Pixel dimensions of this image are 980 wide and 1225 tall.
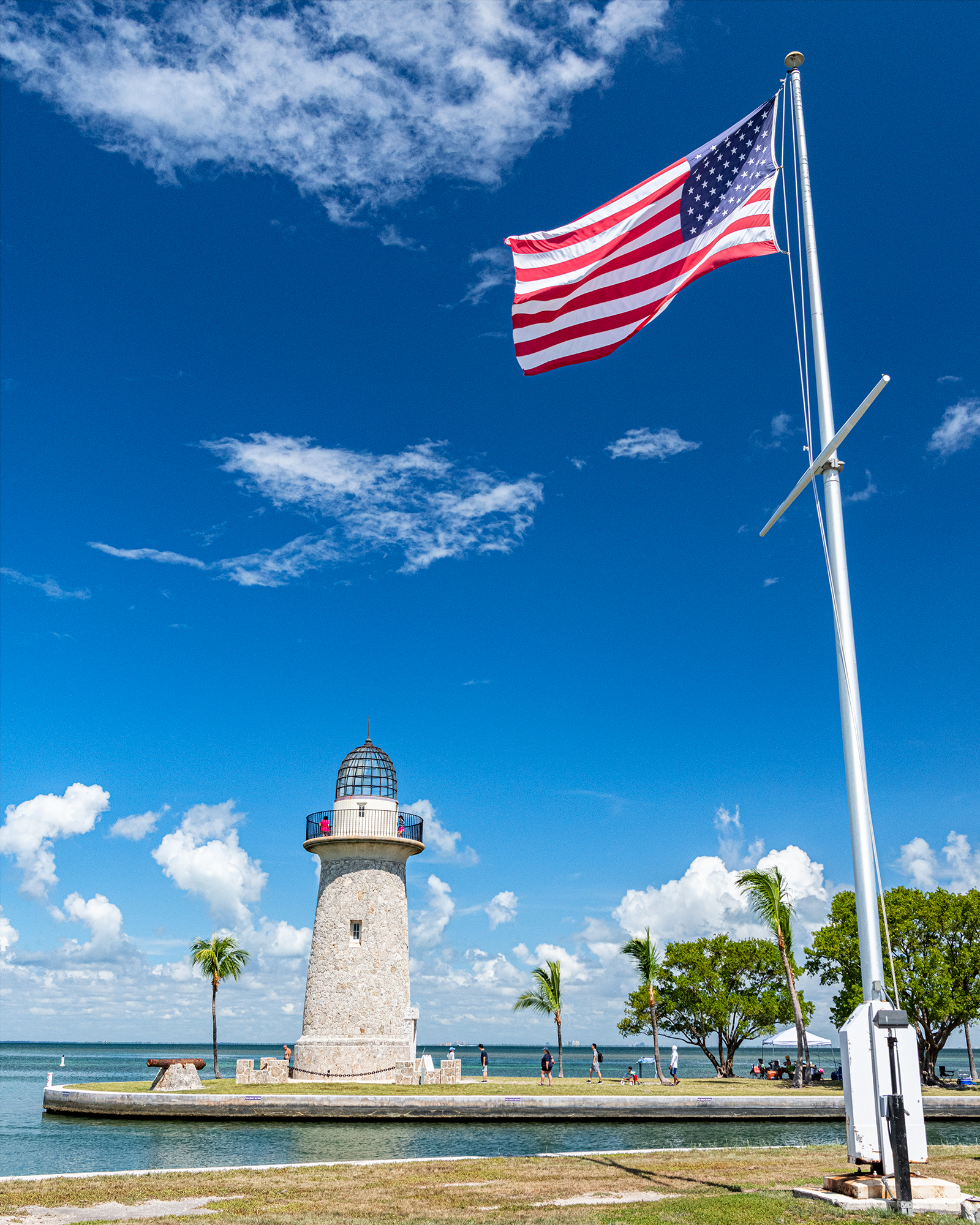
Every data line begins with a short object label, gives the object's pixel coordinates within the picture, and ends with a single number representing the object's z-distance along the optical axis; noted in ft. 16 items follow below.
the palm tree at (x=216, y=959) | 152.35
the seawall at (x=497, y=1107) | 94.02
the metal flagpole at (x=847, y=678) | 37.37
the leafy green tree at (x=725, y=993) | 149.07
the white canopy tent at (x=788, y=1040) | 138.62
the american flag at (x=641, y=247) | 43.04
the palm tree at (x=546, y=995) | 140.36
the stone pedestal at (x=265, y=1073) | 112.78
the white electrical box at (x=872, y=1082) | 35.94
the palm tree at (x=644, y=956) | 145.48
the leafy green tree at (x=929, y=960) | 126.52
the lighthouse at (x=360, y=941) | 114.73
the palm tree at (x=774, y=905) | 140.46
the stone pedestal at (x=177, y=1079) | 103.76
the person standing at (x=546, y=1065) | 125.59
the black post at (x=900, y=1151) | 33.30
